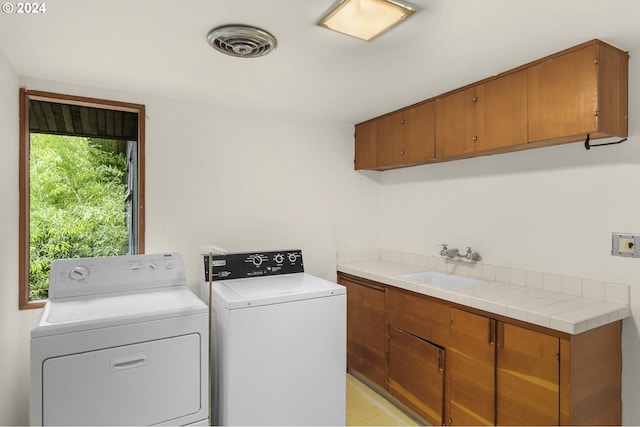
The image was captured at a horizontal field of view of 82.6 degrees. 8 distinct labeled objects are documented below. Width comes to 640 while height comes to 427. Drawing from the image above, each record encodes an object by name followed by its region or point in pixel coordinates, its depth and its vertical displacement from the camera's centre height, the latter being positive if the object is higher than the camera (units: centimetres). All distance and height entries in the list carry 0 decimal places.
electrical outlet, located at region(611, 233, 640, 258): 194 -16
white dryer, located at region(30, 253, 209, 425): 159 -67
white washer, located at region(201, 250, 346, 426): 198 -81
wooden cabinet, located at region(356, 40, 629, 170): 184 +62
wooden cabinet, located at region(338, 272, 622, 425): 177 -87
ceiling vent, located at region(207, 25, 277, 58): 168 +83
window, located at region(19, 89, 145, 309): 234 +21
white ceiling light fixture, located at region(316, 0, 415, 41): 147 +84
